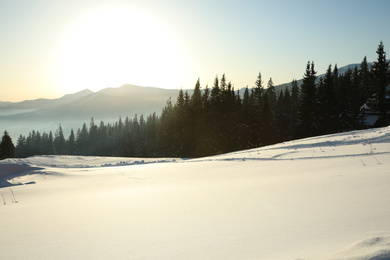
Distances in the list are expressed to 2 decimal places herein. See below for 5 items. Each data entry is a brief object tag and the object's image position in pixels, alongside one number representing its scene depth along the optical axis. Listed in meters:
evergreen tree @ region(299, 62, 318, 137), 39.41
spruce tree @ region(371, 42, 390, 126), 32.97
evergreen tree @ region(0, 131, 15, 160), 55.36
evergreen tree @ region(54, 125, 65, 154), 106.12
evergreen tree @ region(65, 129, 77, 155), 102.64
